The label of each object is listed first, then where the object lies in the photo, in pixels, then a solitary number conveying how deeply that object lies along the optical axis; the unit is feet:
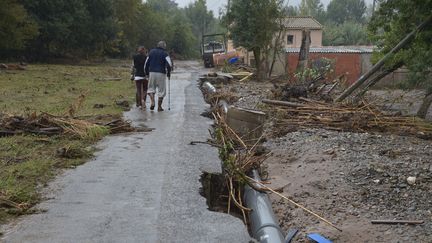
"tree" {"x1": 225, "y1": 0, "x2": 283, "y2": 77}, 98.12
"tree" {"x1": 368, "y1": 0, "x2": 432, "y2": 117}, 42.22
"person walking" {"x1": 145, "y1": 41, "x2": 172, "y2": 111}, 46.70
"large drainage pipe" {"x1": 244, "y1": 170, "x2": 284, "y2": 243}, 17.62
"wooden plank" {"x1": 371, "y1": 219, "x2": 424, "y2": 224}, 17.88
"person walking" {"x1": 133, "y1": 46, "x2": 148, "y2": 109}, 48.98
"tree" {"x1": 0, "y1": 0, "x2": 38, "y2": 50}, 110.01
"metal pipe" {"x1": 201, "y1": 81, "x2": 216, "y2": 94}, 67.94
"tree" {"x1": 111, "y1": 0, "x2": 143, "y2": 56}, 195.62
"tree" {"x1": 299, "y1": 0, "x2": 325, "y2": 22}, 394.11
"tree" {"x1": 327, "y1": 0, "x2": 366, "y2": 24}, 406.41
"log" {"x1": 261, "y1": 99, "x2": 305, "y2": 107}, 45.02
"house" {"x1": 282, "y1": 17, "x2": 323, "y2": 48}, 199.72
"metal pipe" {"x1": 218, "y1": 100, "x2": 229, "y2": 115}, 45.87
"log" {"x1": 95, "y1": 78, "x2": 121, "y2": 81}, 89.32
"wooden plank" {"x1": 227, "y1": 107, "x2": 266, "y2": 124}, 35.86
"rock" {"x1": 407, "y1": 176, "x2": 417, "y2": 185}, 22.61
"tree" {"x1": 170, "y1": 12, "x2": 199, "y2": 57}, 261.85
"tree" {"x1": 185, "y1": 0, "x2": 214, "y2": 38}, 383.65
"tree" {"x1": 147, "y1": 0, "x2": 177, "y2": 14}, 428.15
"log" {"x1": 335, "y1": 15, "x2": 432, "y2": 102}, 45.27
